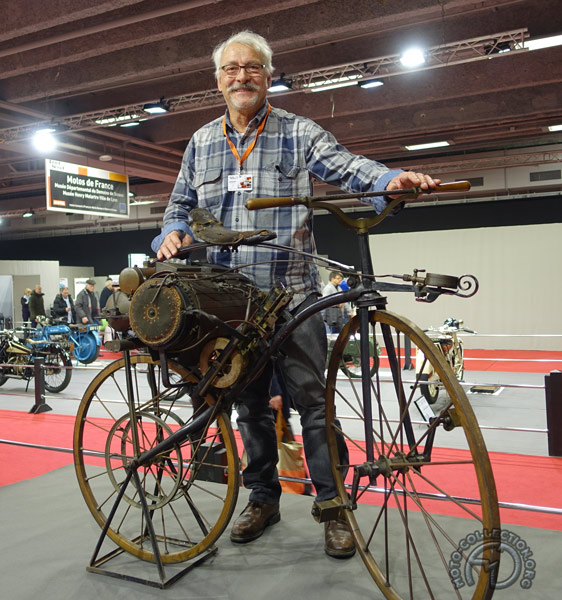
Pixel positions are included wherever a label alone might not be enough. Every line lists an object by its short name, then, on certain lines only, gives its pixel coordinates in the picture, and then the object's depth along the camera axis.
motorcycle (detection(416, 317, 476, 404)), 6.03
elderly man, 1.90
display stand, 1.73
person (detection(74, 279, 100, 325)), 10.80
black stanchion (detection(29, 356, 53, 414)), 6.10
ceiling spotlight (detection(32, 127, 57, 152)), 8.20
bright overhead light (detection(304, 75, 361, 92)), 6.50
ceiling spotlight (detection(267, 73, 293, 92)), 6.57
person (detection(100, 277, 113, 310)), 11.81
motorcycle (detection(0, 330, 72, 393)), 7.75
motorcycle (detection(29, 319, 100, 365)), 9.20
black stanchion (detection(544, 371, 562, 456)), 3.76
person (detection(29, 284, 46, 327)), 12.37
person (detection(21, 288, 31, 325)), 14.90
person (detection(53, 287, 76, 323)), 11.52
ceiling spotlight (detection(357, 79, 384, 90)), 6.54
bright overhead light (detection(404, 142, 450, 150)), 10.52
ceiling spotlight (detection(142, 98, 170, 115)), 7.44
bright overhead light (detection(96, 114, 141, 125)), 7.79
